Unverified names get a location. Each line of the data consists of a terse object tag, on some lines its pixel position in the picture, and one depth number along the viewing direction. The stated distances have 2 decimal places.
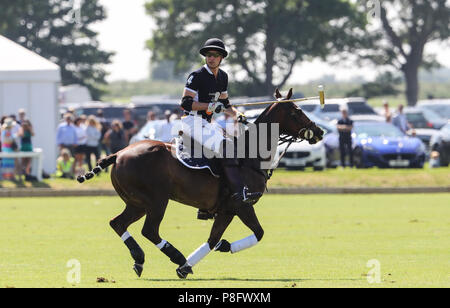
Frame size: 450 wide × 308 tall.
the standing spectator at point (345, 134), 29.77
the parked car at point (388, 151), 30.20
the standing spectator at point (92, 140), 29.30
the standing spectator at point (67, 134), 29.39
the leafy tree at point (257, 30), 61.53
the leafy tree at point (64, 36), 64.81
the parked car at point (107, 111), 45.25
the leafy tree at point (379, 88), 69.06
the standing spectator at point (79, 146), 28.88
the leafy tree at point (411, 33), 67.00
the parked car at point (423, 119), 45.22
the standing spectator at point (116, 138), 30.77
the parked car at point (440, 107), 51.56
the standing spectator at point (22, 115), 27.52
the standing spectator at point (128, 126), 31.92
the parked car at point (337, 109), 39.52
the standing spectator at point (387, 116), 33.54
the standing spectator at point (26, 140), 26.89
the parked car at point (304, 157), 29.28
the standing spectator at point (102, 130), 31.70
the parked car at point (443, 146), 32.00
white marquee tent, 28.89
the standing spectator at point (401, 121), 33.22
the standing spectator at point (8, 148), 27.06
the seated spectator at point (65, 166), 27.95
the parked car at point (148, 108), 44.38
